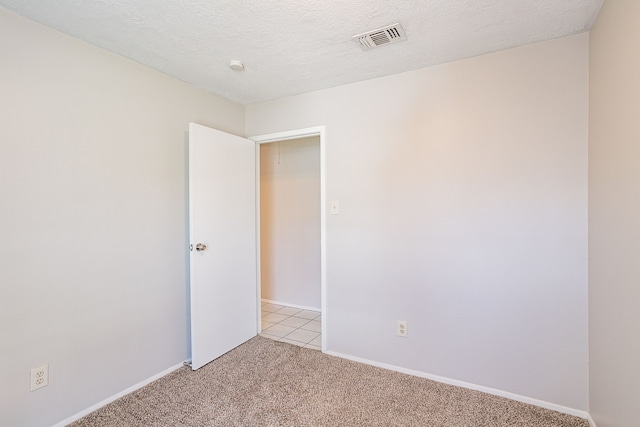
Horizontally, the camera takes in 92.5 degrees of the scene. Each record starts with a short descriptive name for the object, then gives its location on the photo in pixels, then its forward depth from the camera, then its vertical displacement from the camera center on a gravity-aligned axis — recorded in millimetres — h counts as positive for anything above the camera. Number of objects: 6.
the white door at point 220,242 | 2428 -249
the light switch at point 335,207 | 2625 +48
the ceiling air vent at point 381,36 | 1763 +1057
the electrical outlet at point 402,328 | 2367 -902
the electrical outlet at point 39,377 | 1671 -896
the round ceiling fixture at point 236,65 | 2150 +1066
